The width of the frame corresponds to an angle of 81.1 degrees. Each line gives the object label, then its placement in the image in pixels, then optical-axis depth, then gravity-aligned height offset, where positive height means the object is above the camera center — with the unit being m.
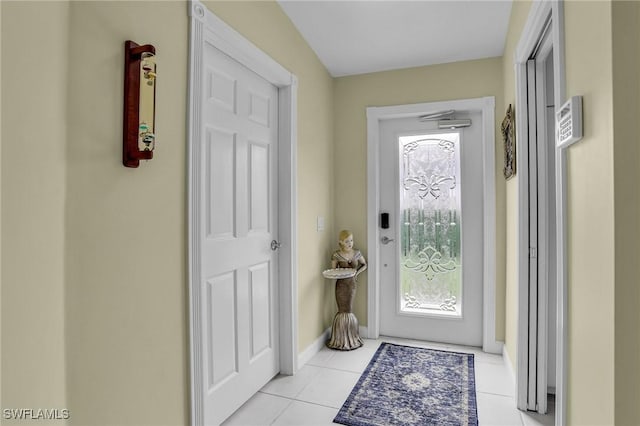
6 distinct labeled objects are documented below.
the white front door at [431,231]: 3.17 -0.14
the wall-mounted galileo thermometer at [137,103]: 1.31 +0.40
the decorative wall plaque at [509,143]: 2.36 +0.48
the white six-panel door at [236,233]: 1.90 -0.10
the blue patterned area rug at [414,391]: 2.04 -1.09
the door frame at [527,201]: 1.35 +0.07
